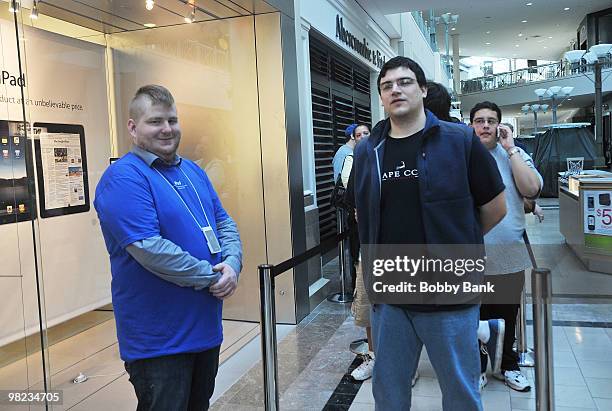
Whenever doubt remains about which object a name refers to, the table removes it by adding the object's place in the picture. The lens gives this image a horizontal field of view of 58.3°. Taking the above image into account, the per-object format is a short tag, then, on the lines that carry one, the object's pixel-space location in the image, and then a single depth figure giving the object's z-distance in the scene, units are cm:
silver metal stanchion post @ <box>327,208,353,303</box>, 561
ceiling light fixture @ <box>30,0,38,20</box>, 292
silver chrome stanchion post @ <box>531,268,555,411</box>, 218
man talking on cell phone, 293
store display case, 649
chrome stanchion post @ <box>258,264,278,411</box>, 242
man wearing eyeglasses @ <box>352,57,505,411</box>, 195
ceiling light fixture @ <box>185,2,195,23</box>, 444
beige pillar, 2634
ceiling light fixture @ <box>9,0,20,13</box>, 265
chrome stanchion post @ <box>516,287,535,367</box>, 360
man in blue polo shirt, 185
